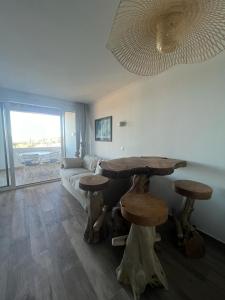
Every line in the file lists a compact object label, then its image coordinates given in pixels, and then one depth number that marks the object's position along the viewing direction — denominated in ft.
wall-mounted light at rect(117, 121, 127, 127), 10.32
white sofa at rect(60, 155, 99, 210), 8.60
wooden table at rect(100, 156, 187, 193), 4.28
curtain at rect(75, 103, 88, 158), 14.70
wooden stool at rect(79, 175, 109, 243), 5.80
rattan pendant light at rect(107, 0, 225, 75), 2.37
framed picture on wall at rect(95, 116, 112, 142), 11.98
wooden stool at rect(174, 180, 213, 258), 5.15
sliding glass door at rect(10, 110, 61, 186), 13.08
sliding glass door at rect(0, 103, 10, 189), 11.02
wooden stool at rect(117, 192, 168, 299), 3.87
